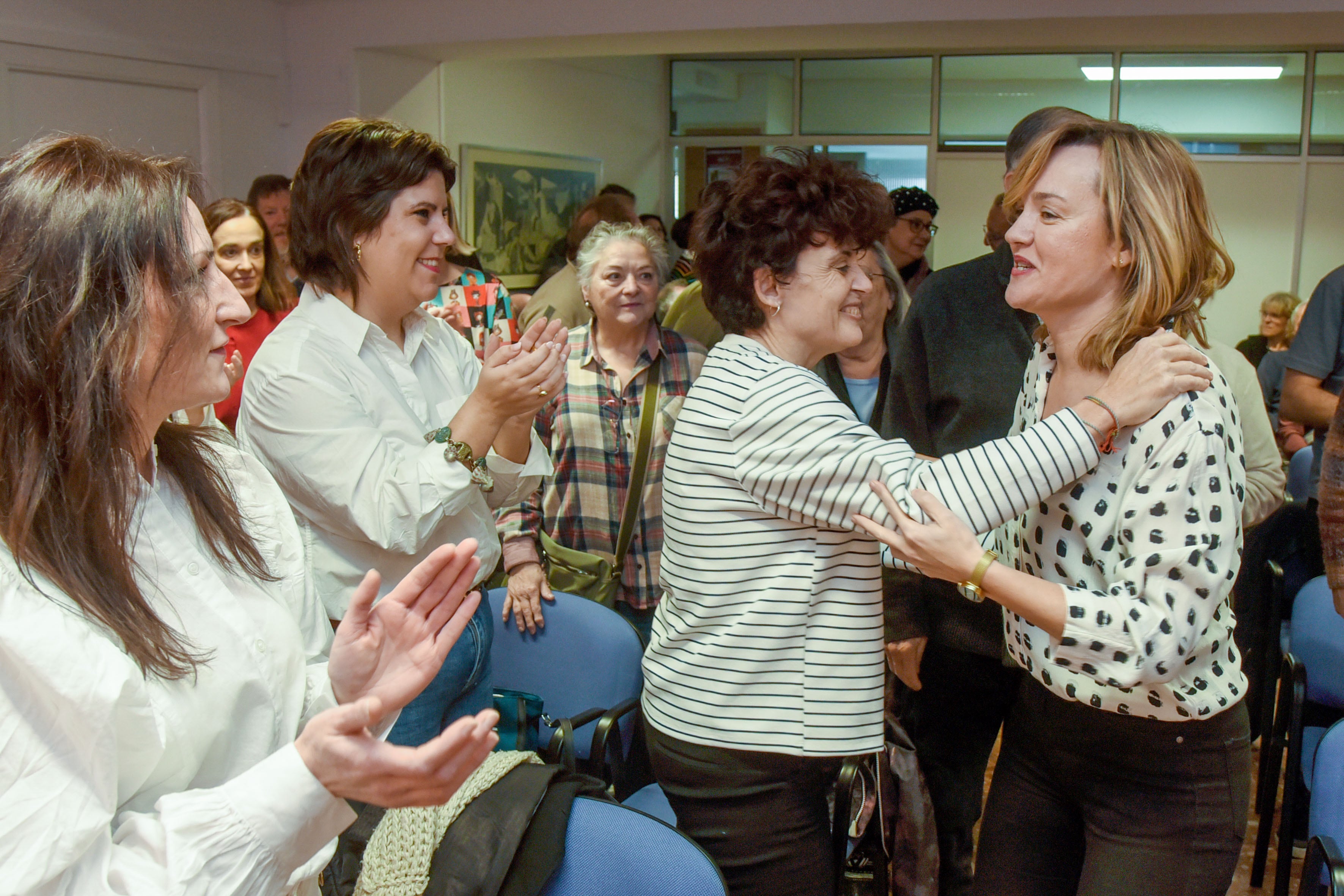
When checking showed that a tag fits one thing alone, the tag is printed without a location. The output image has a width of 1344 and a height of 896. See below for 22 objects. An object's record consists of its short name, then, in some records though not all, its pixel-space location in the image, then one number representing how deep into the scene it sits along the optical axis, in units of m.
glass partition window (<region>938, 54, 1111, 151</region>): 7.60
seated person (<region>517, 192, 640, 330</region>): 3.87
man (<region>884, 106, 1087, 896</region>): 1.94
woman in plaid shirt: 2.63
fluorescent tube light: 7.38
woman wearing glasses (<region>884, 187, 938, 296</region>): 4.42
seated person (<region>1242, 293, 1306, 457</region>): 4.57
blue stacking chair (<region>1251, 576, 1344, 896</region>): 2.29
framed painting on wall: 6.20
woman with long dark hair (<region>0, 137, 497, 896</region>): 0.88
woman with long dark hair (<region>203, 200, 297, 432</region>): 3.40
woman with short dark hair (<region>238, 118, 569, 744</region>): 1.68
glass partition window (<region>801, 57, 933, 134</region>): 8.06
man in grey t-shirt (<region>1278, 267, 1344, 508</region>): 3.09
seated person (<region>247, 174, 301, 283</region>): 4.35
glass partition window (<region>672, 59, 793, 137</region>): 8.52
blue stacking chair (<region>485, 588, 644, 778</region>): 2.31
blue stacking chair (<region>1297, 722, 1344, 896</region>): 1.64
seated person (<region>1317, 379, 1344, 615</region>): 1.85
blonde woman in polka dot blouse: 1.32
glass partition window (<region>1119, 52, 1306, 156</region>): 7.36
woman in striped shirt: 1.45
